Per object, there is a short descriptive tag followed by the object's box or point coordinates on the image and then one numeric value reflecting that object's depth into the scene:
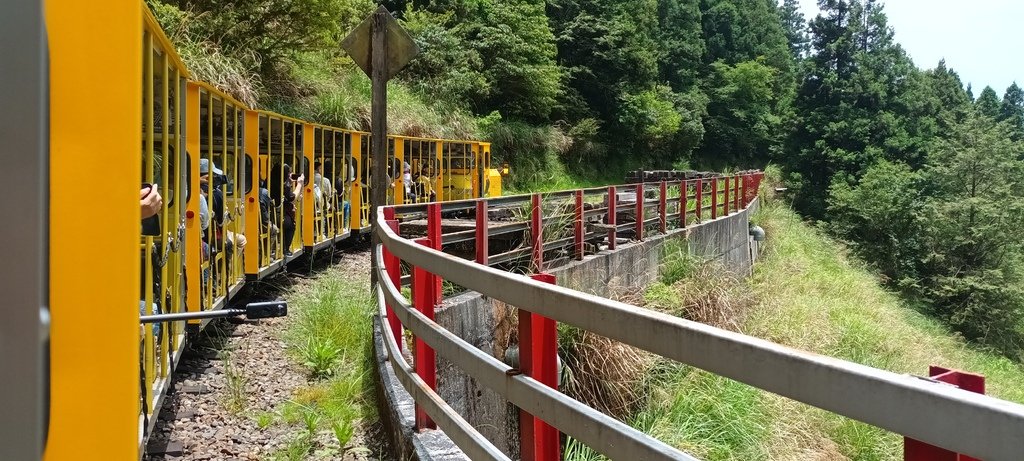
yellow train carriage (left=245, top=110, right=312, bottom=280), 9.09
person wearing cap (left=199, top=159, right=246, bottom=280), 7.04
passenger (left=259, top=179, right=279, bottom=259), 9.67
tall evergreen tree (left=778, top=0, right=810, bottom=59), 113.00
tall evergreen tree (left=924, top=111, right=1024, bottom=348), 34.09
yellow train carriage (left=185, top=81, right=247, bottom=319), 6.39
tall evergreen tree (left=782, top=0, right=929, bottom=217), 48.69
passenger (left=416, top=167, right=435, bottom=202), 18.69
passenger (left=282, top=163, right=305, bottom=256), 10.73
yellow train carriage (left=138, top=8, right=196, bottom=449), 3.92
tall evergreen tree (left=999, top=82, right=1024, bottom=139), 93.80
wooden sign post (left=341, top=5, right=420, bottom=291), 7.08
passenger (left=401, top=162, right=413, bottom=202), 16.77
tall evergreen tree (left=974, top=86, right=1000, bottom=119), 70.50
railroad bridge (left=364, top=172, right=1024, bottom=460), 1.25
